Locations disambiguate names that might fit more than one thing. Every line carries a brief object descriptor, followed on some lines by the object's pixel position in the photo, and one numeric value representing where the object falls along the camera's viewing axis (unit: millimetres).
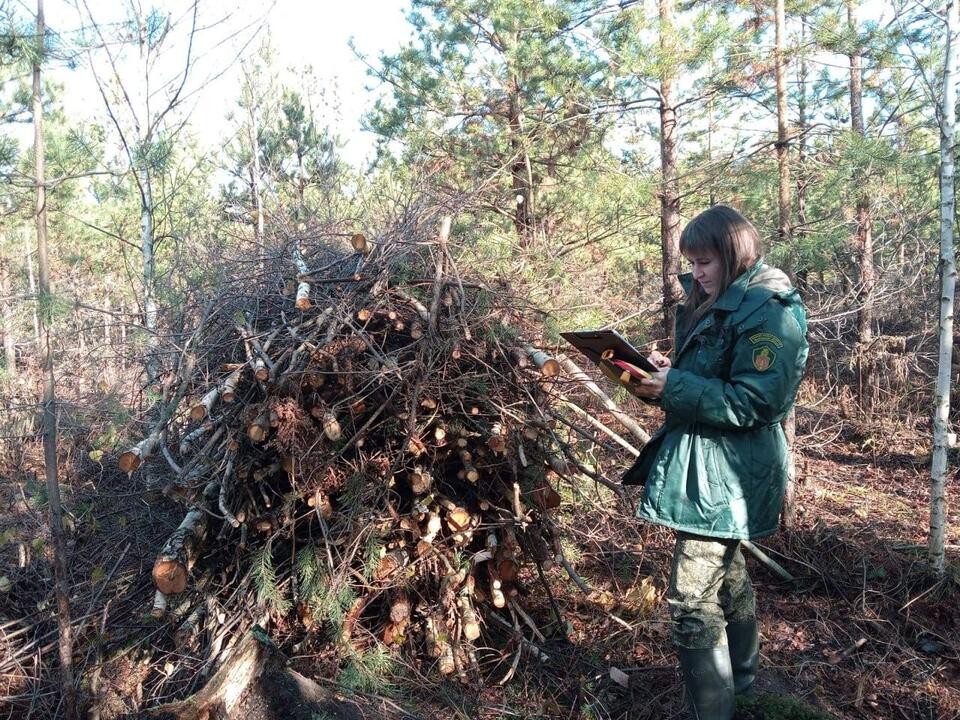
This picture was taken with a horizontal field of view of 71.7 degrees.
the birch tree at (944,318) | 3881
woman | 2262
